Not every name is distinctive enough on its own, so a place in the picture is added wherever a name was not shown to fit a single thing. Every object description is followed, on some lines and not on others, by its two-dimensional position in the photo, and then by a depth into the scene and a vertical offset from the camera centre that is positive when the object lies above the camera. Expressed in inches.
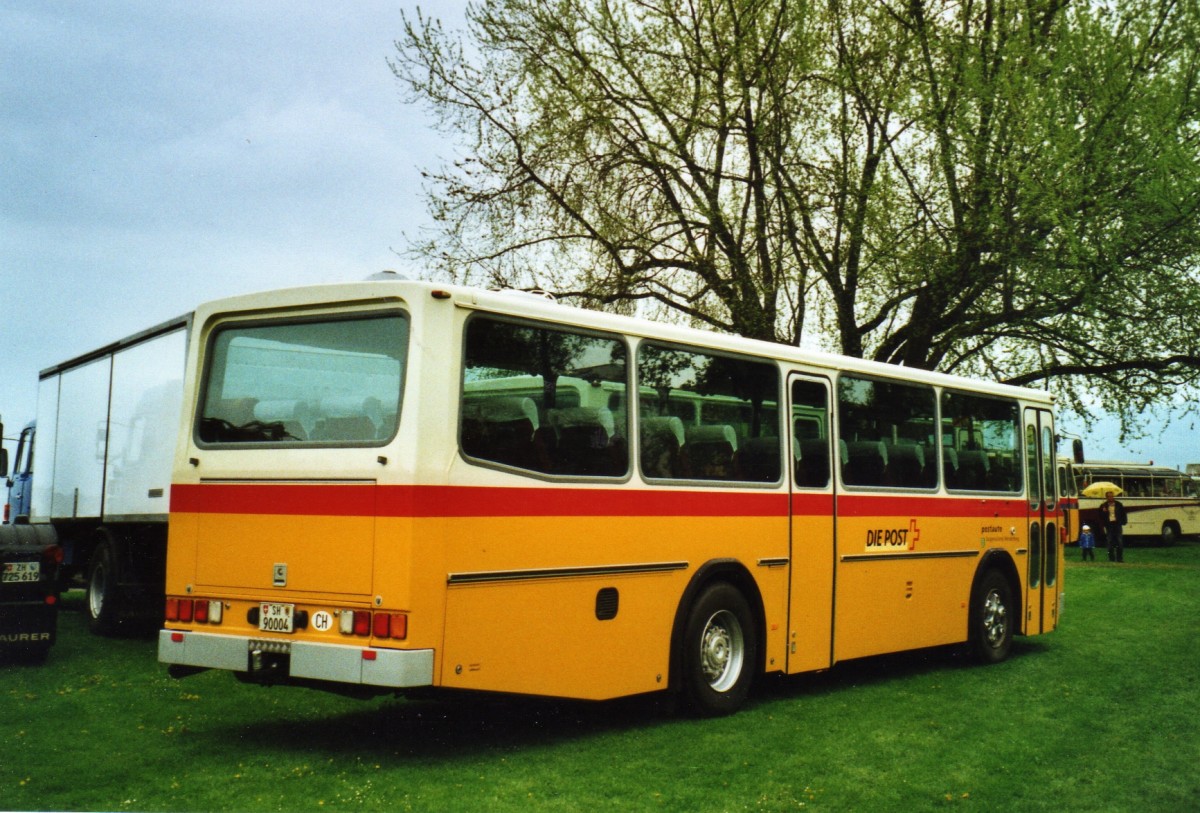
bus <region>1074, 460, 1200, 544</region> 1782.7 +33.2
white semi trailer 541.0 +18.4
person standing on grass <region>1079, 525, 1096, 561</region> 1476.4 -26.5
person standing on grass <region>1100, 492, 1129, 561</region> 1418.6 +0.5
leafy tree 861.8 +245.0
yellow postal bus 306.8 +3.2
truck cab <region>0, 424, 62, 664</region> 484.4 -32.2
